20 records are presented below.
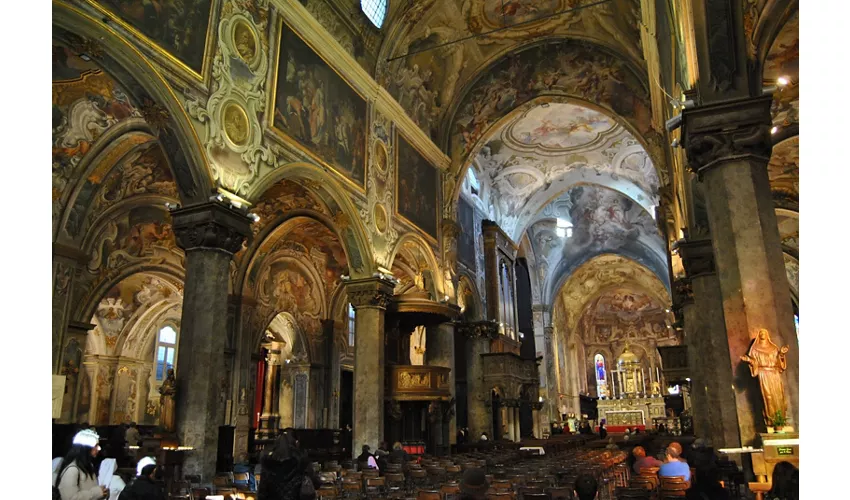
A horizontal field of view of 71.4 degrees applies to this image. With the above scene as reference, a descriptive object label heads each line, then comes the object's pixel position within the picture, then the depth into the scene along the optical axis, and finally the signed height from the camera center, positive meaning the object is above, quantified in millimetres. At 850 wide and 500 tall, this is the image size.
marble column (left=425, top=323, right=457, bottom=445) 19703 +1561
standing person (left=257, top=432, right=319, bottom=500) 4695 -602
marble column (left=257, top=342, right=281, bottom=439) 20734 +125
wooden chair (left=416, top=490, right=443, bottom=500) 6366 -1036
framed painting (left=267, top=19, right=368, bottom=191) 13227 +6851
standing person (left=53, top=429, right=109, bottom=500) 4453 -531
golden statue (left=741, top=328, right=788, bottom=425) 6727 +259
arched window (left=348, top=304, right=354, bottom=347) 24672 +2952
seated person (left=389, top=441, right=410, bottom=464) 12568 -1239
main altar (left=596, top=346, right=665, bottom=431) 41062 -289
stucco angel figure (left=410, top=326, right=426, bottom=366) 25406 +2136
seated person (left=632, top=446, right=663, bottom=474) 8406 -967
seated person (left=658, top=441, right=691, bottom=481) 7430 -925
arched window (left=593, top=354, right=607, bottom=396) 47562 +1662
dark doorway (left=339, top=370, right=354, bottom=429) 23406 +15
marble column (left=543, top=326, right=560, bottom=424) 35597 +1080
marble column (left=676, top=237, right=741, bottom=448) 11633 +1046
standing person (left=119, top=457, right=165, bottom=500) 3953 -587
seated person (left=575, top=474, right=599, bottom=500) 4609 -705
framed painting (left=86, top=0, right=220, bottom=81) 9570 +6256
